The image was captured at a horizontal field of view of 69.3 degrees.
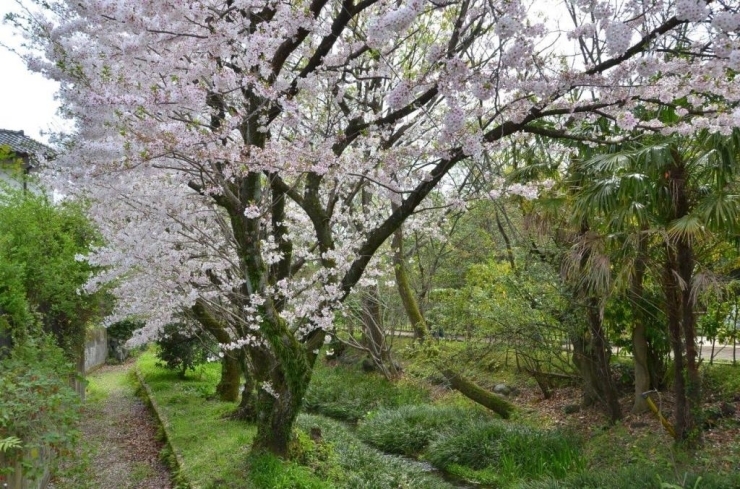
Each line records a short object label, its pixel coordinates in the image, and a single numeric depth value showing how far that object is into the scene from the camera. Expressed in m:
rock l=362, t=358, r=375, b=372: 14.35
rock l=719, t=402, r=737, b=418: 6.94
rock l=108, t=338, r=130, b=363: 21.16
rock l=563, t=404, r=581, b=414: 8.70
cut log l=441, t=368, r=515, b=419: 9.38
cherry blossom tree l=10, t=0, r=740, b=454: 3.38
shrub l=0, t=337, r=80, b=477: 3.82
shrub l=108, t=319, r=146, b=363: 20.66
